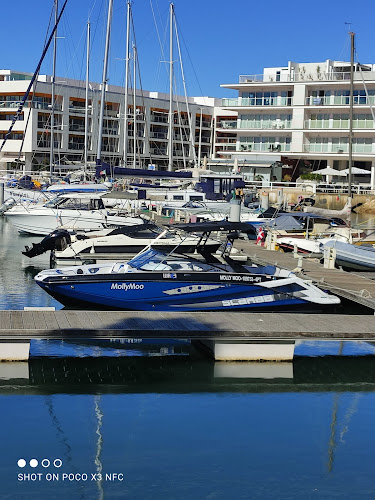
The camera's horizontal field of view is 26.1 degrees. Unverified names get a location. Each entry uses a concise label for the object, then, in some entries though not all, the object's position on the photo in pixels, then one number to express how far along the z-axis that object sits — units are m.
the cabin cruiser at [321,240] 30.06
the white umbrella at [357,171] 68.81
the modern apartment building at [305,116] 71.12
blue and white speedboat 19.02
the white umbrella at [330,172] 69.12
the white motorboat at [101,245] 27.53
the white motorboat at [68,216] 36.72
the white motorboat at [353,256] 27.00
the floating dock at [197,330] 15.45
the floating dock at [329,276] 20.34
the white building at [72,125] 96.25
